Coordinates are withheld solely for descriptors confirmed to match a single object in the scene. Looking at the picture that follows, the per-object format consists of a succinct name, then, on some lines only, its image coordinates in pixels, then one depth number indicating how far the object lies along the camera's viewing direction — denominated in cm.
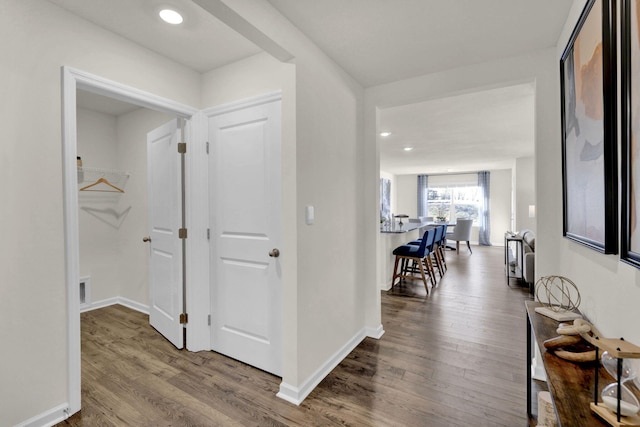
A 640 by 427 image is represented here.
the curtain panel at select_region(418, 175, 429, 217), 1048
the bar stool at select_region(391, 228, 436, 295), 435
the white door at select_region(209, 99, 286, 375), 219
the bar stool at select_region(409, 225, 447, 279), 512
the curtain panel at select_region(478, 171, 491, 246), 951
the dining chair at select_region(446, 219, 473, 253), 807
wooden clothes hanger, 347
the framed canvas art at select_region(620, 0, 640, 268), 89
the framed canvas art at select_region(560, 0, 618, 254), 108
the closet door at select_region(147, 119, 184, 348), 260
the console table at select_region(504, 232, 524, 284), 486
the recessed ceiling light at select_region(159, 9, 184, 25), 178
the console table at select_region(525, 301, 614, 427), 79
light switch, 200
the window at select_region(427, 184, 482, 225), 991
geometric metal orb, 157
